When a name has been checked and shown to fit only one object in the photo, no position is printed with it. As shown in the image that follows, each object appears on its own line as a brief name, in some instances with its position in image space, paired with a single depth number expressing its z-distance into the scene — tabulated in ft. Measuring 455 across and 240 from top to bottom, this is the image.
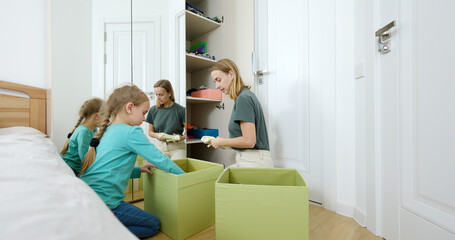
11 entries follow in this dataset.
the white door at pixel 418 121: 2.39
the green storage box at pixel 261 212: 2.17
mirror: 4.96
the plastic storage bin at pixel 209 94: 6.58
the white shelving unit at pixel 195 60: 6.32
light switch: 3.80
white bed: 0.89
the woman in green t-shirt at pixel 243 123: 3.65
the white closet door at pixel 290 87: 4.82
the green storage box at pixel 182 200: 3.16
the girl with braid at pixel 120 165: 3.15
